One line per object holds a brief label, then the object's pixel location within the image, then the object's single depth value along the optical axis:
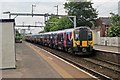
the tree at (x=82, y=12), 68.69
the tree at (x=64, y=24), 66.47
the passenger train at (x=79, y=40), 28.92
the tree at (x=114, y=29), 56.00
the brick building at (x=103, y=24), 71.50
